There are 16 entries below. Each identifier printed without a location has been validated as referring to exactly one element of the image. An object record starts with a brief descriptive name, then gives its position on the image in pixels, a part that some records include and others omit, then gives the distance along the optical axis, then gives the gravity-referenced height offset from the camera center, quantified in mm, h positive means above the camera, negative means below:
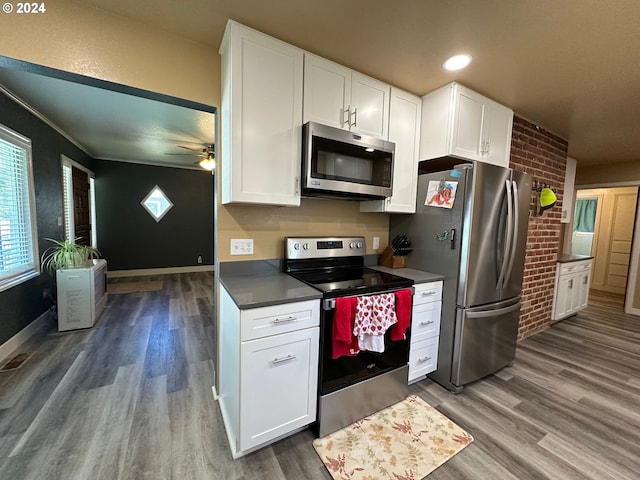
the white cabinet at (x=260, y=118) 1529 +619
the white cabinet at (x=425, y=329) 2055 -867
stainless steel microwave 1701 +405
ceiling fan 3688 +1078
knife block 2404 -351
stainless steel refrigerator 2004 -243
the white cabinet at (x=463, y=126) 2096 +835
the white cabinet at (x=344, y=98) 1763 +886
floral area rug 1437 -1362
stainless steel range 1597 -871
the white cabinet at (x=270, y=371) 1367 -847
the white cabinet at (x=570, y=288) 3514 -862
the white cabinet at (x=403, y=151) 2152 +605
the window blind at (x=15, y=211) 2521 +2
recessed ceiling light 1748 +1114
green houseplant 3066 -536
